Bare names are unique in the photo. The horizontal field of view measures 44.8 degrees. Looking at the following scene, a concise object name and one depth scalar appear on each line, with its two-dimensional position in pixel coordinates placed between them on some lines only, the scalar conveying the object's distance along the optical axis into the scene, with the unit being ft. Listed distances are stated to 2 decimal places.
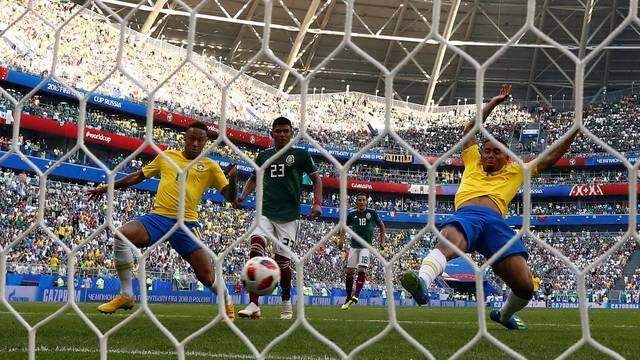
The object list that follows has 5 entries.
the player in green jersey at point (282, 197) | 21.65
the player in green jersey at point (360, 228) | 35.29
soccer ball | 11.85
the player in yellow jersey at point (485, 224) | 14.47
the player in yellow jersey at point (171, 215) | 18.95
